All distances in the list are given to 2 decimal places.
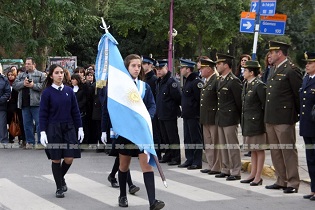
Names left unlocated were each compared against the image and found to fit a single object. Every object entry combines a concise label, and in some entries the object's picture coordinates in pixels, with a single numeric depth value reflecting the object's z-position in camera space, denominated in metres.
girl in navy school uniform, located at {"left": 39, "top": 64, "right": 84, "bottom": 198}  10.09
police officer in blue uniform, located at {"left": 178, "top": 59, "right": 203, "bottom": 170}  13.31
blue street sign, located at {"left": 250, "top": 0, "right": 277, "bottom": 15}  15.81
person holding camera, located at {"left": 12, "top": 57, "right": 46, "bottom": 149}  16.09
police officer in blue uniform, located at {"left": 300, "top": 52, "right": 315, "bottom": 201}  9.76
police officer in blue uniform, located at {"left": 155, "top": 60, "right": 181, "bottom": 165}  13.97
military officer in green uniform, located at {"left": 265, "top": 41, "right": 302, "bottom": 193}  10.35
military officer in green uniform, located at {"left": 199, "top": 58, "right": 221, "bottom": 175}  12.41
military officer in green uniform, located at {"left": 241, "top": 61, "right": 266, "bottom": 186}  11.10
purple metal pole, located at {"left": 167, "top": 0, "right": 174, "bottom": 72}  34.02
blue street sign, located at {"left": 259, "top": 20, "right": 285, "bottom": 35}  16.36
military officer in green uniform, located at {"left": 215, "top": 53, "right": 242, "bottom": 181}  11.80
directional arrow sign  16.81
